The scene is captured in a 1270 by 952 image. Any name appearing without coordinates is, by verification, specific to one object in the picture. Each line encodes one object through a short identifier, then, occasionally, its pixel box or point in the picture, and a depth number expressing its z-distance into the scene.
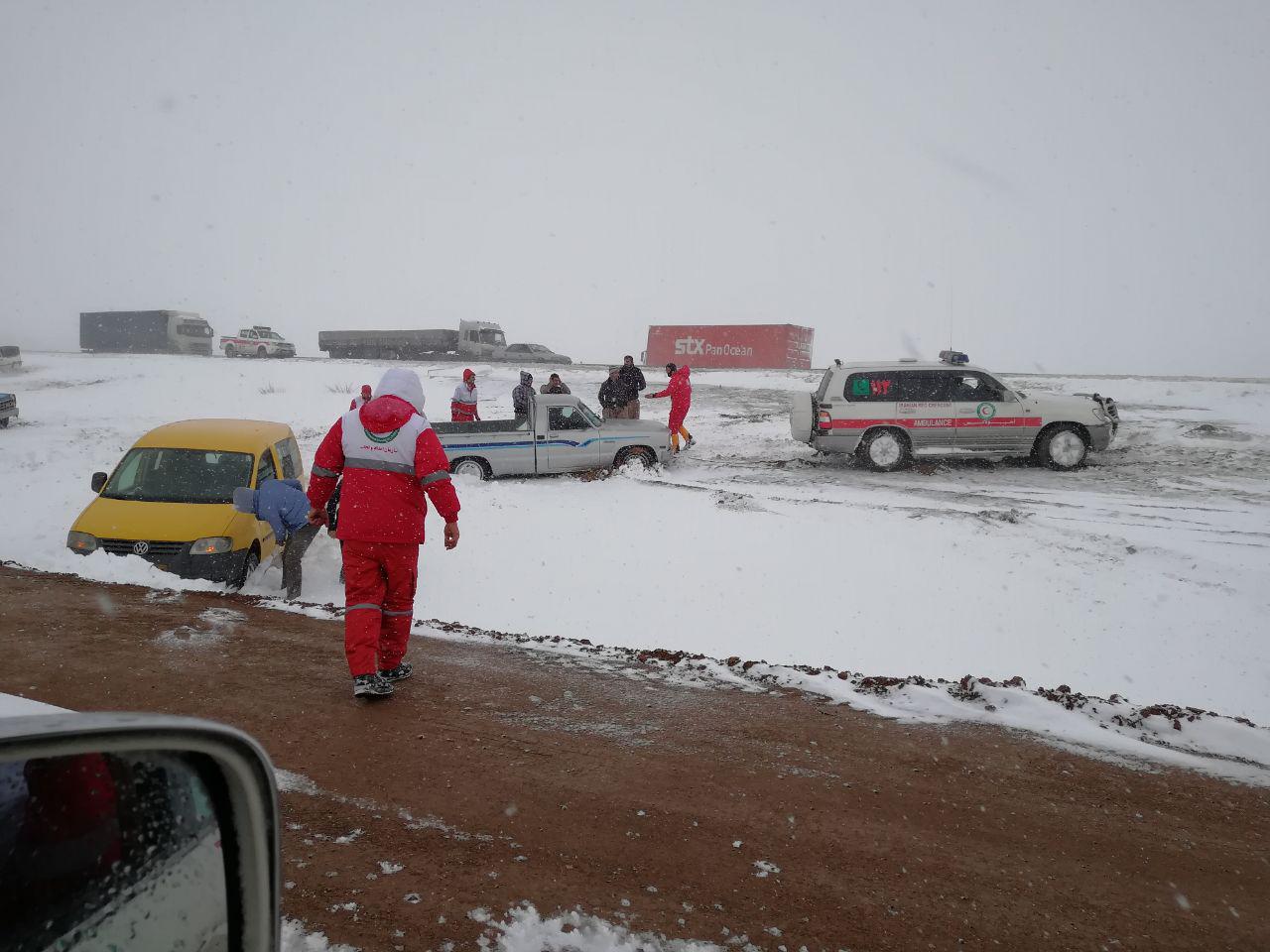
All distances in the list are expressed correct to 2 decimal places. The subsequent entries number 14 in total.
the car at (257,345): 35.44
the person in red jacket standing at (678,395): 15.30
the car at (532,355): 35.03
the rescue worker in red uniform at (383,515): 4.44
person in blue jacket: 7.14
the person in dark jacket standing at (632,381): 15.78
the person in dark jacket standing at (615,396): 15.73
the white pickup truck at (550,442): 13.00
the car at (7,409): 18.73
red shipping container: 39.12
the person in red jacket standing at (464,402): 14.98
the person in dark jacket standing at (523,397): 13.53
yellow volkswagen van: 7.30
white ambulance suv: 13.66
